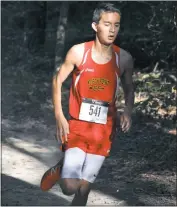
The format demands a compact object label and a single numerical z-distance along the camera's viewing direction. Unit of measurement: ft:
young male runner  24.76
